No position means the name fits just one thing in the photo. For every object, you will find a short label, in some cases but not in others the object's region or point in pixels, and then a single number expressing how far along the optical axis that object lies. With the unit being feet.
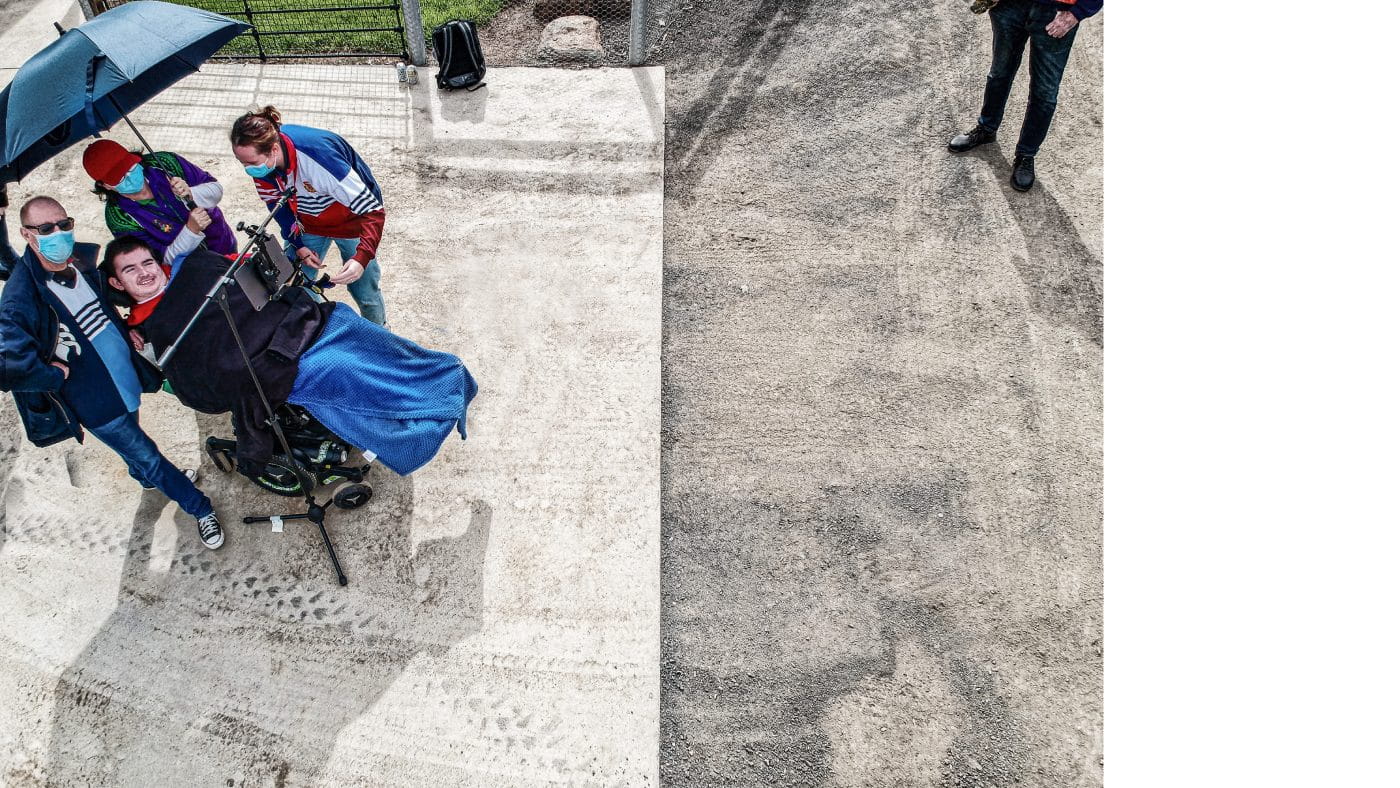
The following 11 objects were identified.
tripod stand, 11.78
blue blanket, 13.33
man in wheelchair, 13.14
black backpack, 22.66
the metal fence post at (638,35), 22.86
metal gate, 24.57
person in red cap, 13.61
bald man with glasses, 12.07
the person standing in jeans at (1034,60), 17.84
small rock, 24.29
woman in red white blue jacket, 13.64
